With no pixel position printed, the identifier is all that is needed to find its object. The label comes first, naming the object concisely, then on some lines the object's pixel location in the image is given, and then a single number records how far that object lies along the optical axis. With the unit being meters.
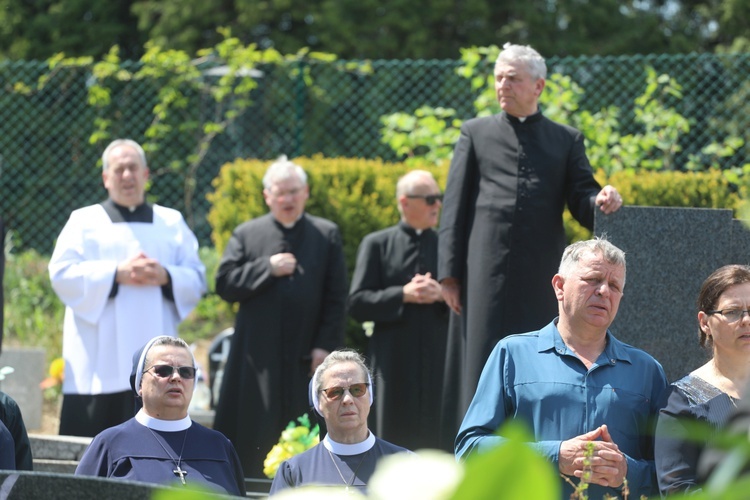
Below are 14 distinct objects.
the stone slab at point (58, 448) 11.97
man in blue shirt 8.20
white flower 1.83
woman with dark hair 7.59
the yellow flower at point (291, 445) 10.92
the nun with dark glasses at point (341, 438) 8.87
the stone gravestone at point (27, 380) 16.53
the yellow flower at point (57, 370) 17.31
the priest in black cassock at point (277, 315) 13.67
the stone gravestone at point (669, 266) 11.08
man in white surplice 13.36
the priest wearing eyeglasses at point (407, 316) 13.34
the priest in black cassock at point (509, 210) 10.98
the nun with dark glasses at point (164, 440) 9.05
